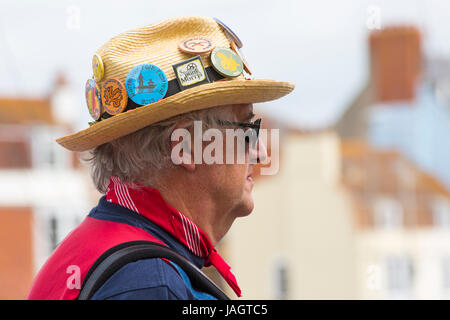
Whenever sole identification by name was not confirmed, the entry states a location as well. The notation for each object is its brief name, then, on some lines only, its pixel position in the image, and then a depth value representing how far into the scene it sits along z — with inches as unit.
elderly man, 63.4
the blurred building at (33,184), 832.3
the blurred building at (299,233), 833.5
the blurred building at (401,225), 863.7
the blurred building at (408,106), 869.2
